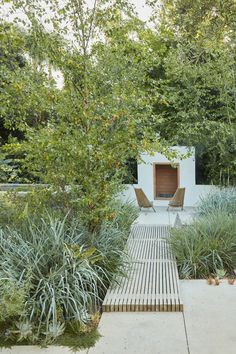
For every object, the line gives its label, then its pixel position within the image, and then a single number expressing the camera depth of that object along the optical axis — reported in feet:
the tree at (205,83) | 27.17
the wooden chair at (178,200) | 29.04
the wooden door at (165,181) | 33.60
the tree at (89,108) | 13.71
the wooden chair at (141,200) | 28.81
